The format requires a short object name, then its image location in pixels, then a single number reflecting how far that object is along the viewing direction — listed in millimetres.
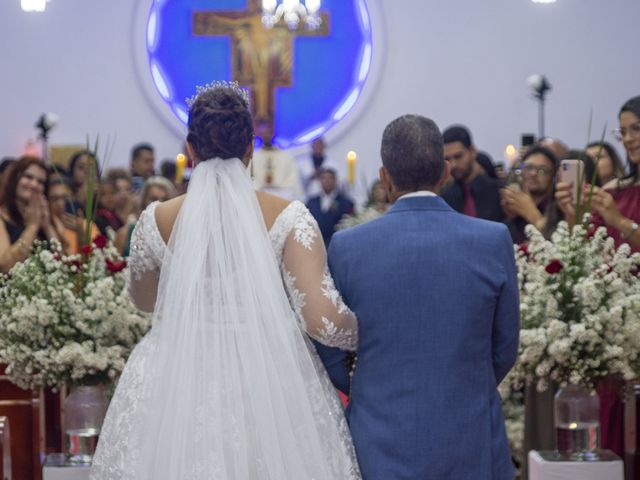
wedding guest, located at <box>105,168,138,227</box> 9062
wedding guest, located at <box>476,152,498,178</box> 8141
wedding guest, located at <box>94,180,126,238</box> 8638
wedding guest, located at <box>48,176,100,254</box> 7551
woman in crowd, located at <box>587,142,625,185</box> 7621
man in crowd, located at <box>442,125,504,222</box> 7664
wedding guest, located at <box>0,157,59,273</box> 6812
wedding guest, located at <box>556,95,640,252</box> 5535
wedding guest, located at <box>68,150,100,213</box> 9211
